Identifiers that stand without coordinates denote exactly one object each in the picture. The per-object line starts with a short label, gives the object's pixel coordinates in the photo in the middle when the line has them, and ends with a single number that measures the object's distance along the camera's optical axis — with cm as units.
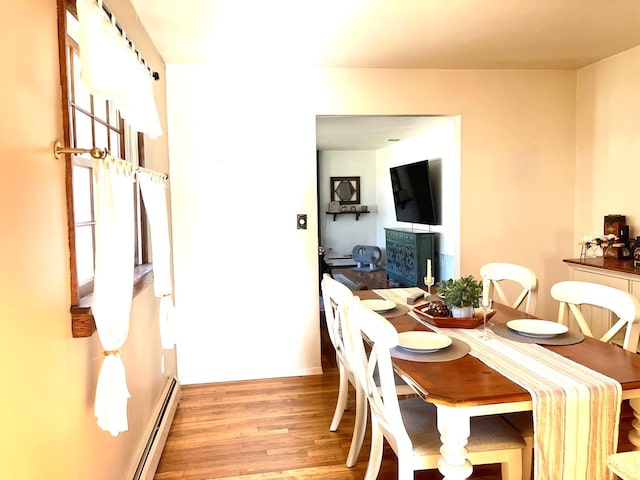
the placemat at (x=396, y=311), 239
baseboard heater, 220
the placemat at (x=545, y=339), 191
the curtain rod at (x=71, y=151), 144
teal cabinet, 630
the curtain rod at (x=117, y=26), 173
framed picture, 898
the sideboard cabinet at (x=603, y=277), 300
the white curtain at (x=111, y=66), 146
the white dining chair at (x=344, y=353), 211
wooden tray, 216
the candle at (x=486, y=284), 258
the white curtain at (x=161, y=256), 224
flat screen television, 612
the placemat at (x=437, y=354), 177
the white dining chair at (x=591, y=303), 186
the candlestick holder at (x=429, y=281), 258
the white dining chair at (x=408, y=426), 160
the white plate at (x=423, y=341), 185
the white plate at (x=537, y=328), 198
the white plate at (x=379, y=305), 242
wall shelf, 894
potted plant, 218
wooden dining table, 147
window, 152
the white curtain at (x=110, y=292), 152
